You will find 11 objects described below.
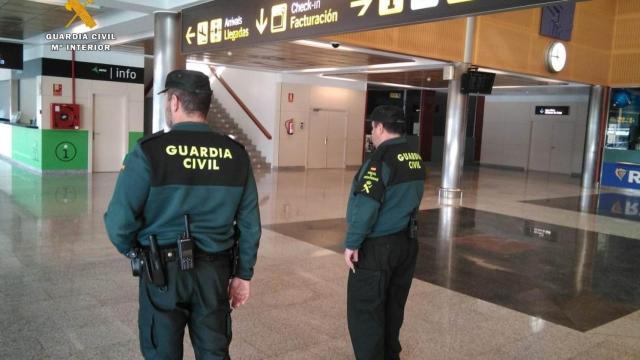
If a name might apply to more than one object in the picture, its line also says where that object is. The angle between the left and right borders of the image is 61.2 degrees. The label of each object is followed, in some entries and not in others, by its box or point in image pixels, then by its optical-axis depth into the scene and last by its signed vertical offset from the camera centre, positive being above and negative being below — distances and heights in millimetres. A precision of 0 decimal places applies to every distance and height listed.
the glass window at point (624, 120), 15203 +535
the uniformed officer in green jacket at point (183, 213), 2119 -390
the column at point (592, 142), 15188 -134
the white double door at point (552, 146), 19750 -401
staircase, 16469 -305
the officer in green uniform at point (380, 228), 2973 -564
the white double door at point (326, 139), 17109 -497
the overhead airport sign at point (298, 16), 3840 +969
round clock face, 12969 +1907
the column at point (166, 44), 7559 +999
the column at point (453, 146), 11547 -328
